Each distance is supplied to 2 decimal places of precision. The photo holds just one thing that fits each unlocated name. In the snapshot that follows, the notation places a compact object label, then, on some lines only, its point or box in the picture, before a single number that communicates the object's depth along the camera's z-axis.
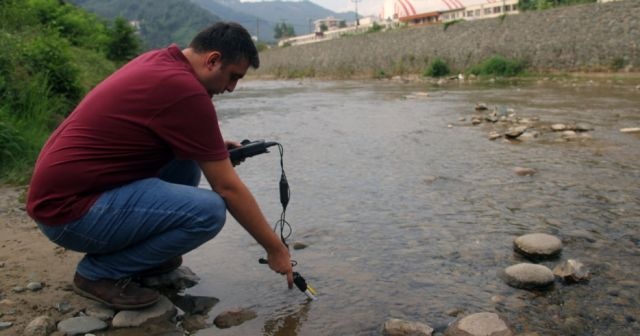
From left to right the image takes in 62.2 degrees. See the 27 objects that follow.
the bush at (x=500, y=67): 22.91
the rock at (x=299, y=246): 3.38
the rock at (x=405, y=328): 2.22
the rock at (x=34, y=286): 2.66
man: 2.16
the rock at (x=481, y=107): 10.74
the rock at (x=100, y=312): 2.42
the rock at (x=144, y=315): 2.37
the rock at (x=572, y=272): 2.62
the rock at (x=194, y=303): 2.56
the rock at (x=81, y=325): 2.26
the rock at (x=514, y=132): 7.09
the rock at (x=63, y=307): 2.46
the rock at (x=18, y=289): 2.63
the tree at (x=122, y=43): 24.47
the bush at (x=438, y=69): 27.03
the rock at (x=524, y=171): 5.08
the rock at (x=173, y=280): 2.80
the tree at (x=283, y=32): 123.50
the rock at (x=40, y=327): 2.22
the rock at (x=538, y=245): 2.97
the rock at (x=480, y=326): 2.16
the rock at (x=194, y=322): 2.38
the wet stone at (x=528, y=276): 2.59
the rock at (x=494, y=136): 7.23
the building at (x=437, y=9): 57.47
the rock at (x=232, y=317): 2.39
